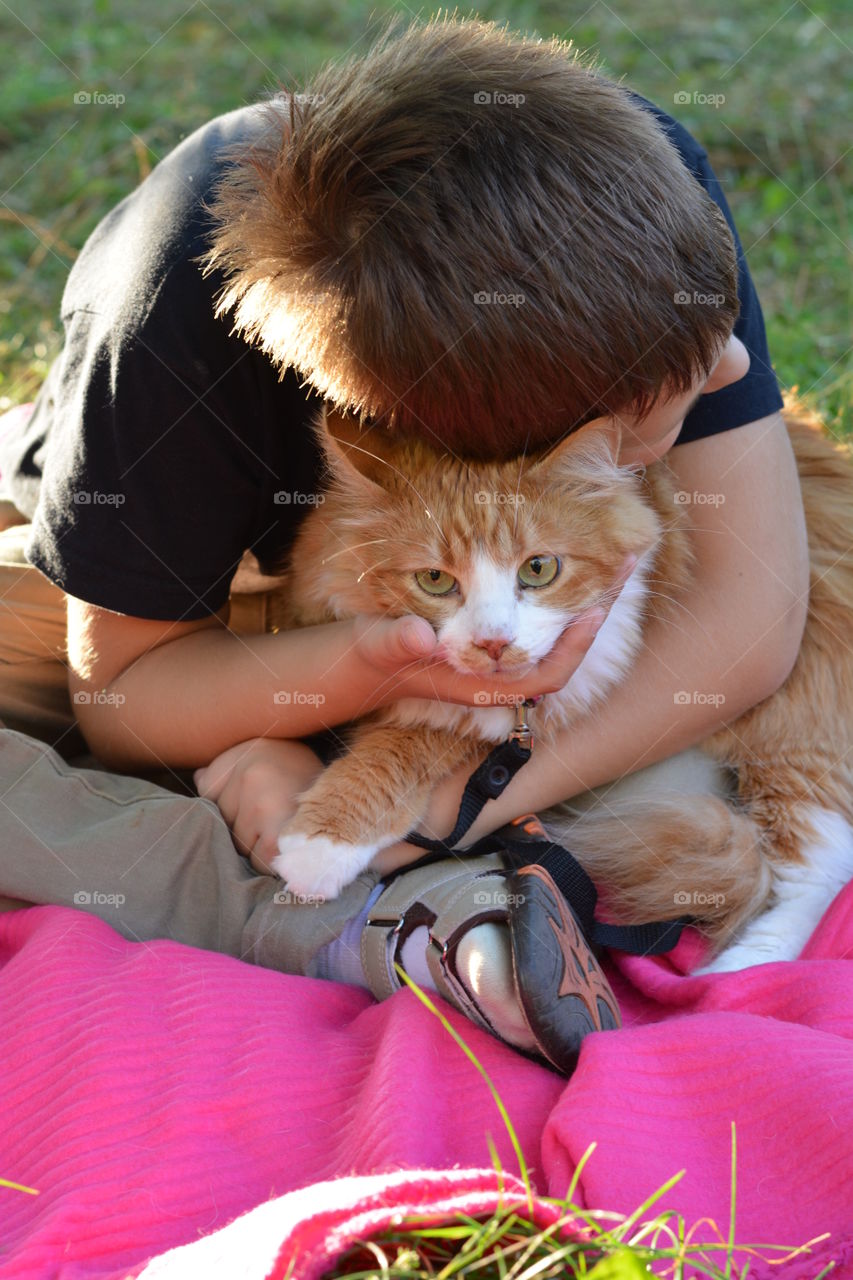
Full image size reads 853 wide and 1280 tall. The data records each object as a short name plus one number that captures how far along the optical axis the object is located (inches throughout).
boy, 44.8
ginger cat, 48.3
